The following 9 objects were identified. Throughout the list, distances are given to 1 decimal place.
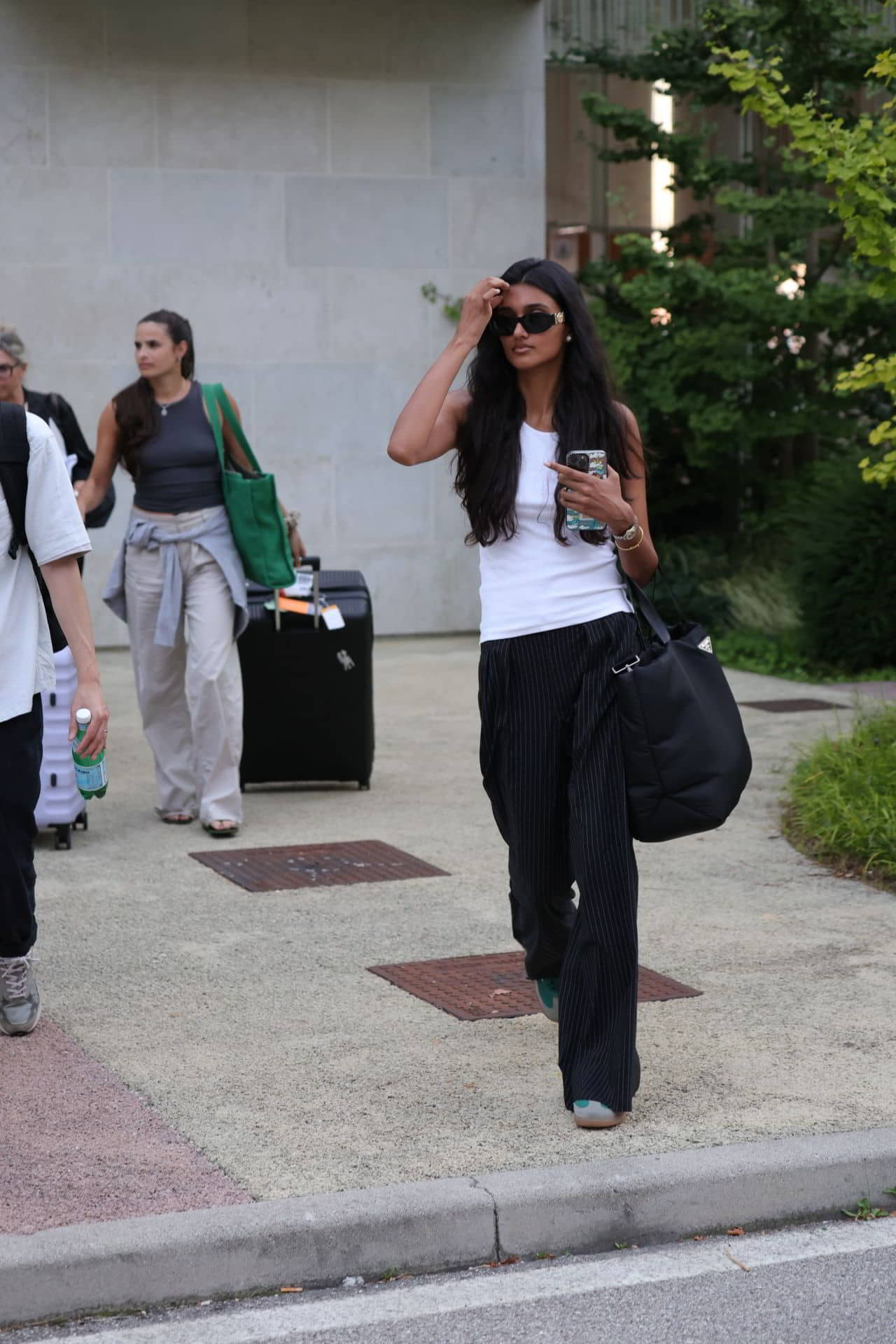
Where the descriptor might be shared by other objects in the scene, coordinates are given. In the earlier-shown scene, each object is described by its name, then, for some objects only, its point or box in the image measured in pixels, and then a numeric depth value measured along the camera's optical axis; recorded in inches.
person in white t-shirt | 321.9
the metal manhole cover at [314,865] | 479.9
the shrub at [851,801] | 486.5
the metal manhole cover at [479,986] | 366.5
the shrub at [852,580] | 854.4
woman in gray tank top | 529.3
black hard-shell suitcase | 580.9
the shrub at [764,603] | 942.7
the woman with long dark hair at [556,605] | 295.5
